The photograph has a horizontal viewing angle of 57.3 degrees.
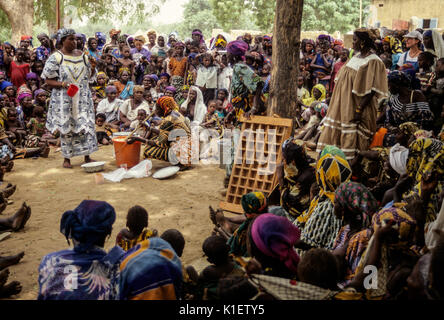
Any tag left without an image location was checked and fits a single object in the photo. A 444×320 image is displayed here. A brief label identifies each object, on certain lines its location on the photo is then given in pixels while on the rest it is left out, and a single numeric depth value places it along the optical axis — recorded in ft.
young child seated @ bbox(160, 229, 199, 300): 8.39
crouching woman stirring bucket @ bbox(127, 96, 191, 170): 22.43
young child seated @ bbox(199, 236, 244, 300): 8.59
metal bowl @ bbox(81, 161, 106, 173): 21.58
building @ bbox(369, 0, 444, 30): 61.41
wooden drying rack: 16.40
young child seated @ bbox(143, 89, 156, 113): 29.50
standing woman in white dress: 20.49
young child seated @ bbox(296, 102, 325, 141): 26.76
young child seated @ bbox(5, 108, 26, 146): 24.66
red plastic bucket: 22.12
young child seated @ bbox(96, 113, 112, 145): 28.81
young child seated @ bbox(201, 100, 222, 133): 26.30
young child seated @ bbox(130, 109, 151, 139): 23.94
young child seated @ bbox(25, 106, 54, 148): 27.14
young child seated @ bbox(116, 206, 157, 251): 10.39
